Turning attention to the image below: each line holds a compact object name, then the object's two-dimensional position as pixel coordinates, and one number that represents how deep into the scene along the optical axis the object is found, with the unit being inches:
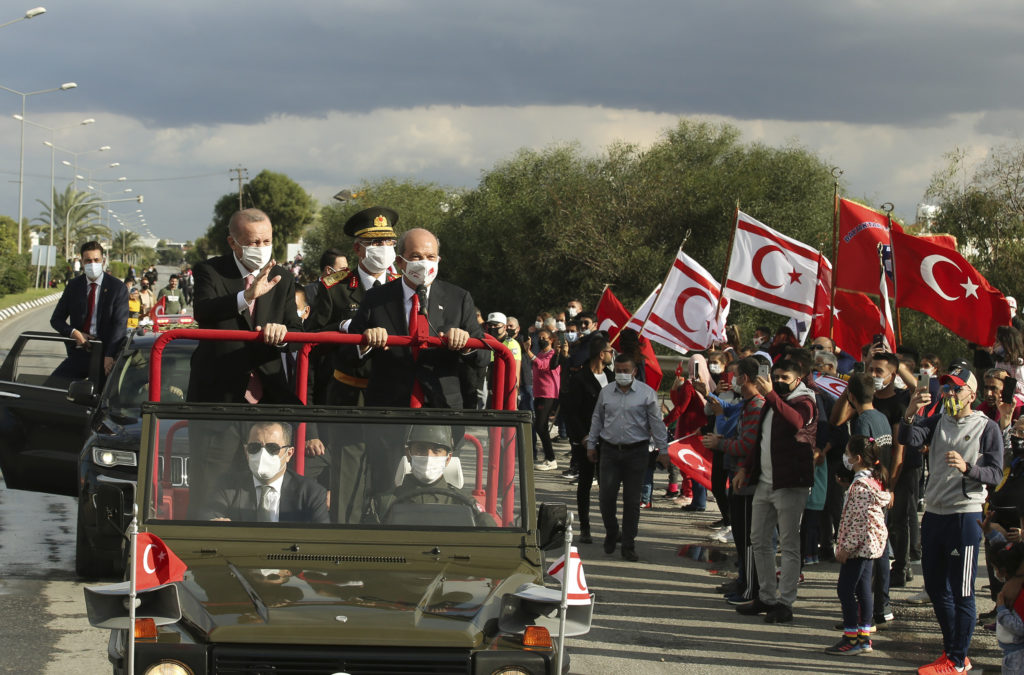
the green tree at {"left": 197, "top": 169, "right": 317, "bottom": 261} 4192.9
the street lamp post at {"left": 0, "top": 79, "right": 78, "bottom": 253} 2091.5
